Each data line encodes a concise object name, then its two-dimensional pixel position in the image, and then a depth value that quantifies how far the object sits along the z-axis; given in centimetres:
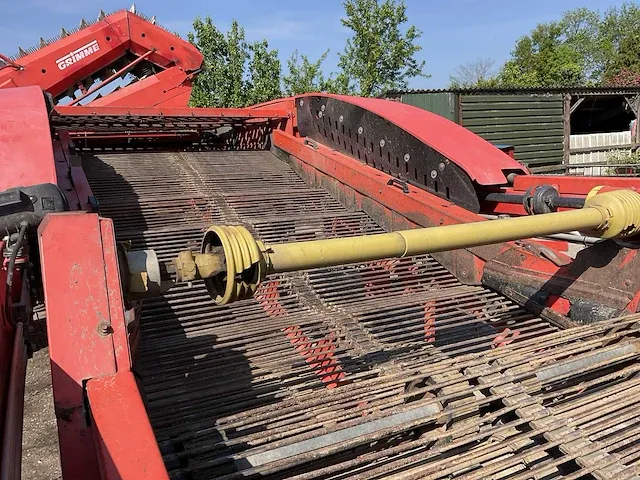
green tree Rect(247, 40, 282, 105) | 1806
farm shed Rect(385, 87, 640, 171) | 1270
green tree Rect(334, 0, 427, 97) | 2134
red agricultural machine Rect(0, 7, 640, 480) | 125
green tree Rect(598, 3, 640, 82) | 2817
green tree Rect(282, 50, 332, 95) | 2019
